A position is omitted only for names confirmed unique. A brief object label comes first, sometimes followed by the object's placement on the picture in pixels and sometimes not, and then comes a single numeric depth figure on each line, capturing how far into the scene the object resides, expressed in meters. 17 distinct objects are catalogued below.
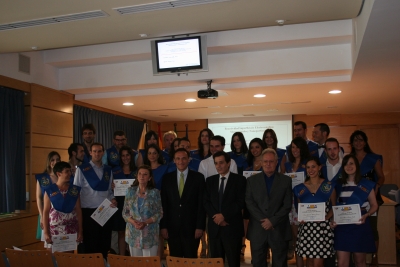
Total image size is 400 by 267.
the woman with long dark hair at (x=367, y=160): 4.64
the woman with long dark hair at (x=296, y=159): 4.50
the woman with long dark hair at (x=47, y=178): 4.59
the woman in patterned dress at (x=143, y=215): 3.88
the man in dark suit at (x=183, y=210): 4.05
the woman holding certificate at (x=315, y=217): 3.76
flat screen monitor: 4.93
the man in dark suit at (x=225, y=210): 3.90
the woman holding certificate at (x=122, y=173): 4.66
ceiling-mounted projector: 5.99
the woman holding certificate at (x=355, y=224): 3.78
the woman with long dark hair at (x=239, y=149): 4.98
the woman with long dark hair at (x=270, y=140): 5.04
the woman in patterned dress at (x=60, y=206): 4.17
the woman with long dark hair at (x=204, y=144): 5.21
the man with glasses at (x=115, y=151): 5.13
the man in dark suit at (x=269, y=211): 3.81
